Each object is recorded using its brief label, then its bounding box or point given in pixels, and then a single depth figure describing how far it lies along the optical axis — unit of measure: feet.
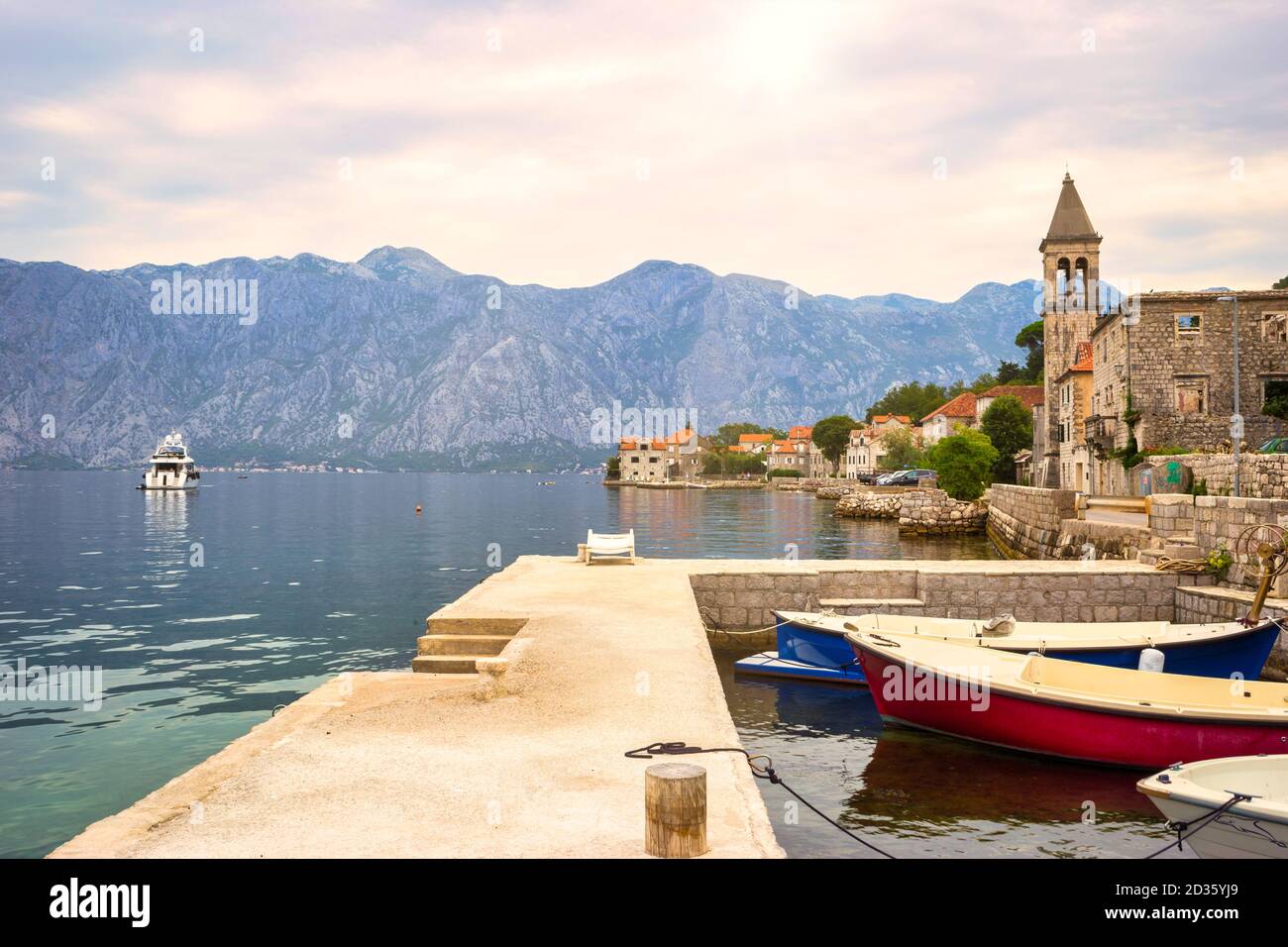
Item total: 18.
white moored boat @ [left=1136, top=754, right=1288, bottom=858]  26.96
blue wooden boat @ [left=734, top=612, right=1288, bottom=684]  55.11
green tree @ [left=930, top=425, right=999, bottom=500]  259.60
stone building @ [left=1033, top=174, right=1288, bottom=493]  157.79
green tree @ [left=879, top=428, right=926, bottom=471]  476.13
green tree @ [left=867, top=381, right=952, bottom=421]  588.09
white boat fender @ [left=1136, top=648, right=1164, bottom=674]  52.54
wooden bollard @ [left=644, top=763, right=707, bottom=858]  20.22
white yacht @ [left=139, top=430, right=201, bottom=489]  499.51
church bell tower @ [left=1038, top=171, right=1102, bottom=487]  260.62
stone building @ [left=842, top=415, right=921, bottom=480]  518.37
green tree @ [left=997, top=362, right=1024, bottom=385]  476.95
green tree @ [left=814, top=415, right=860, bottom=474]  593.83
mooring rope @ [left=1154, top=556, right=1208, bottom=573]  72.59
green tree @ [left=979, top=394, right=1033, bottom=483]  327.26
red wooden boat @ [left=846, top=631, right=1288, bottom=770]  40.86
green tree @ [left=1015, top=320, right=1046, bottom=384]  429.79
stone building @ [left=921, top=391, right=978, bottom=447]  449.48
